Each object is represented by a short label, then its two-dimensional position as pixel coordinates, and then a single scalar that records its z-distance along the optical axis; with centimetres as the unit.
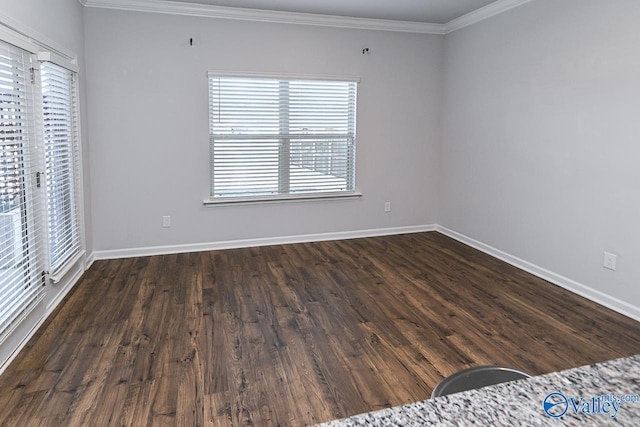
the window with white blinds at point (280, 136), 502
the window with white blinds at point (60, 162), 340
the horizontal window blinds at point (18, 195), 262
